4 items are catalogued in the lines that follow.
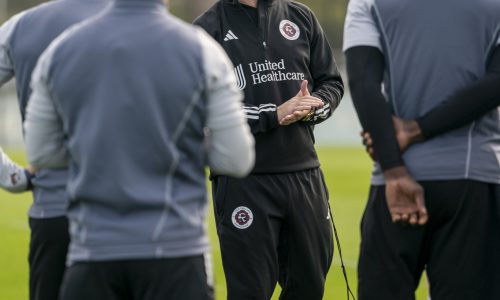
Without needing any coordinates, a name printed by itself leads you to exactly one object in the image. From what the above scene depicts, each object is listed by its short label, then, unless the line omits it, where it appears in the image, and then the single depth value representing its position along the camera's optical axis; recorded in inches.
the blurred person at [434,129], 372.2
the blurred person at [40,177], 399.2
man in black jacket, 500.4
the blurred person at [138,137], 323.6
